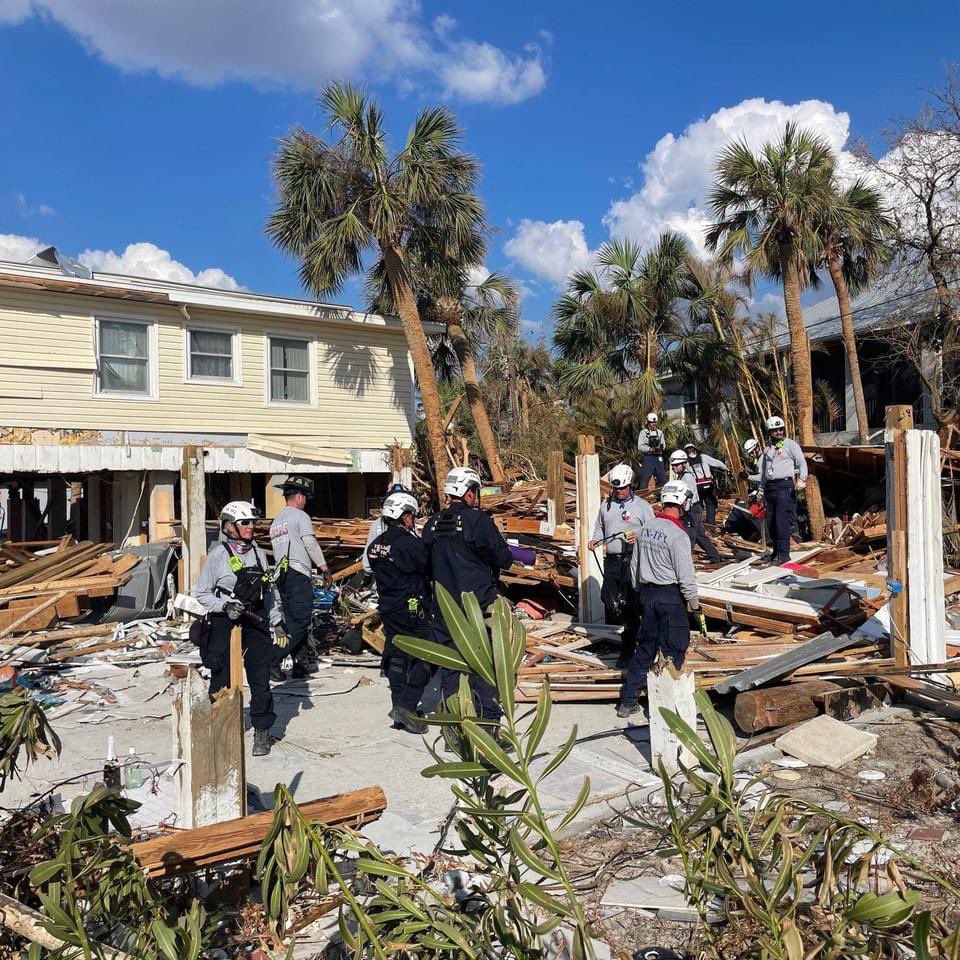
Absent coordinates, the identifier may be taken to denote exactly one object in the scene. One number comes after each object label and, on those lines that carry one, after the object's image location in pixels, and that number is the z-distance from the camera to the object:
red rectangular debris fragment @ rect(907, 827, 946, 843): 4.66
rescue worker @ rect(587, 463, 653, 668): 8.98
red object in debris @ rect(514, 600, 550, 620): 11.45
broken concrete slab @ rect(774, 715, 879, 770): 5.98
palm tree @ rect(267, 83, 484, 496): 17.58
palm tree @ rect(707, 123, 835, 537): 17.03
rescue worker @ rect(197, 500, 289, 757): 6.32
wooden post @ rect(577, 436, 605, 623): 9.92
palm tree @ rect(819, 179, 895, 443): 18.33
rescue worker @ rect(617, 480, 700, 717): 6.68
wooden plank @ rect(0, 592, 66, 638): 10.80
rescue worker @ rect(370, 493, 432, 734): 6.90
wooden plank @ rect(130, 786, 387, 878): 3.26
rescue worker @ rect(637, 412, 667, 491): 14.11
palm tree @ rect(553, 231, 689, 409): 21.53
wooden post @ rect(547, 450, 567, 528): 12.64
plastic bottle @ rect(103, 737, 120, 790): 4.02
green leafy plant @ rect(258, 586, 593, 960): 1.73
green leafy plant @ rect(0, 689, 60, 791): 3.07
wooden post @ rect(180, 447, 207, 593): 12.05
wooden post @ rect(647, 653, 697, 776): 5.37
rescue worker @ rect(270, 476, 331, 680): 8.99
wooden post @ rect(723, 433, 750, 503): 19.85
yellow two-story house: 14.89
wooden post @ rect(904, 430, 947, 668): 7.21
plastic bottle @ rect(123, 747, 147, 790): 5.61
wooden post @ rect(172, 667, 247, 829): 3.99
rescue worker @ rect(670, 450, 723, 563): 12.52
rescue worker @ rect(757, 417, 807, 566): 10.92
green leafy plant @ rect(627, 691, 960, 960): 2.01
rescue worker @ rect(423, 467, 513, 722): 6.66
